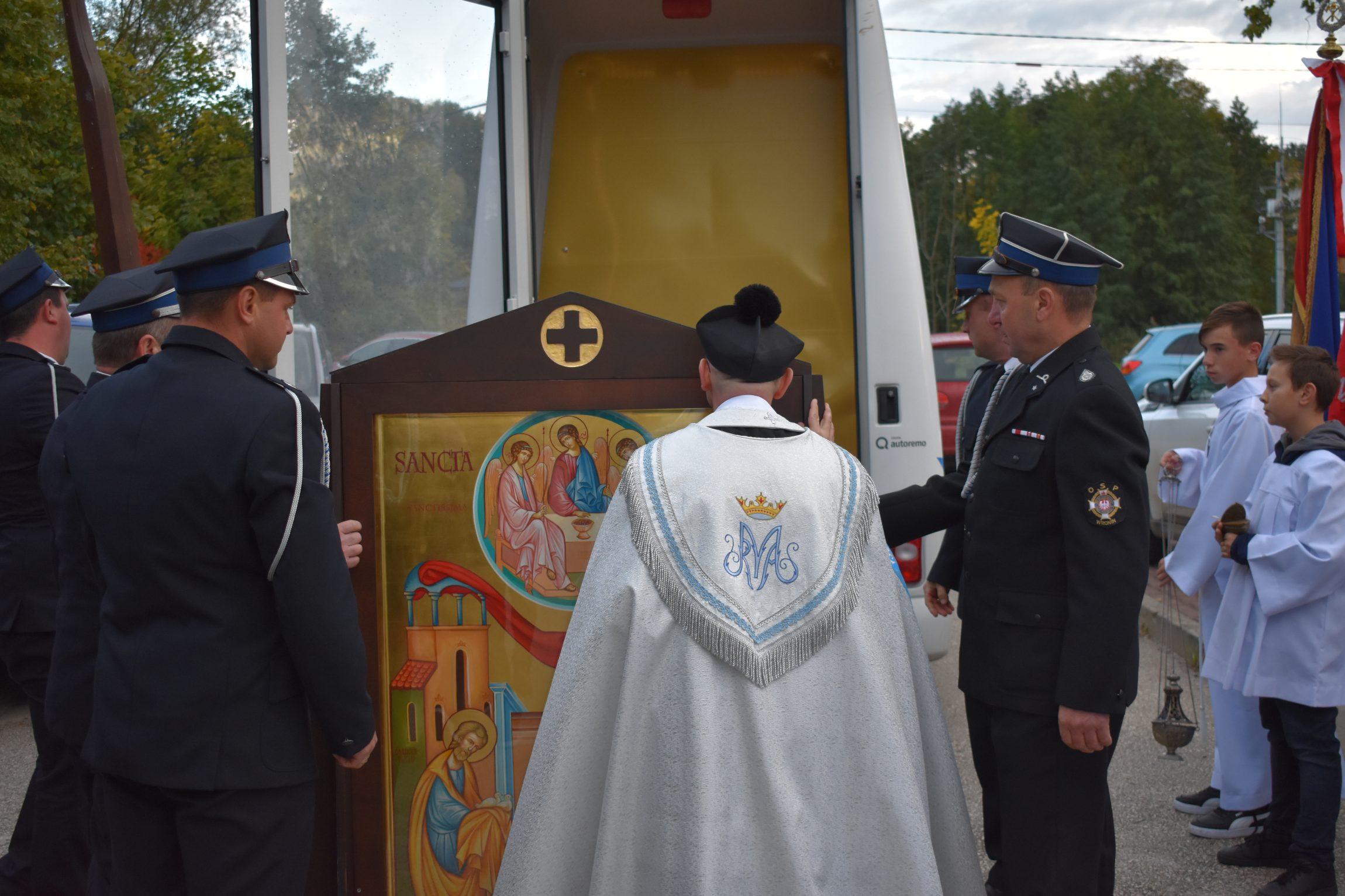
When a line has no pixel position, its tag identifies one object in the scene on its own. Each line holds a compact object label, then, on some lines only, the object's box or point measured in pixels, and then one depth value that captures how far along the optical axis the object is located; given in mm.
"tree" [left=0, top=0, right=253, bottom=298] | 9422
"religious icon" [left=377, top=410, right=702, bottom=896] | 2807
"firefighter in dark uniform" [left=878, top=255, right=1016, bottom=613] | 3391
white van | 5234
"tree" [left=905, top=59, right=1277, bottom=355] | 44031
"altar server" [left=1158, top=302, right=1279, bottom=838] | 4375
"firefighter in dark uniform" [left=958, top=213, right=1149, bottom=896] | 2695
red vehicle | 13023
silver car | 9945
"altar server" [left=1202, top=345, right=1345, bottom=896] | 3822
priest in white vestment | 2344
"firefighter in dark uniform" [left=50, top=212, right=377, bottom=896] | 2271
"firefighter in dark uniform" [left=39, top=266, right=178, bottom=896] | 2512
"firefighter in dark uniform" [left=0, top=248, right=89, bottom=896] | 3500
